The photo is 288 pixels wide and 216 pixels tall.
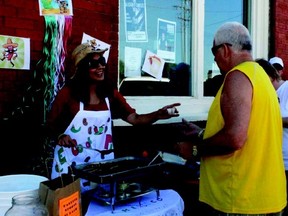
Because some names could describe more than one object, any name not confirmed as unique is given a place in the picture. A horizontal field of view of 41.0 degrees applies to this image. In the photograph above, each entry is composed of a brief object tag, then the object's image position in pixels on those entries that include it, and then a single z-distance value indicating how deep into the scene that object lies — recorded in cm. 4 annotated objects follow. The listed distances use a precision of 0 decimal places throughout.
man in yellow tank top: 218
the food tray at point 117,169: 219
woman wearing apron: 281
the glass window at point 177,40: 457
